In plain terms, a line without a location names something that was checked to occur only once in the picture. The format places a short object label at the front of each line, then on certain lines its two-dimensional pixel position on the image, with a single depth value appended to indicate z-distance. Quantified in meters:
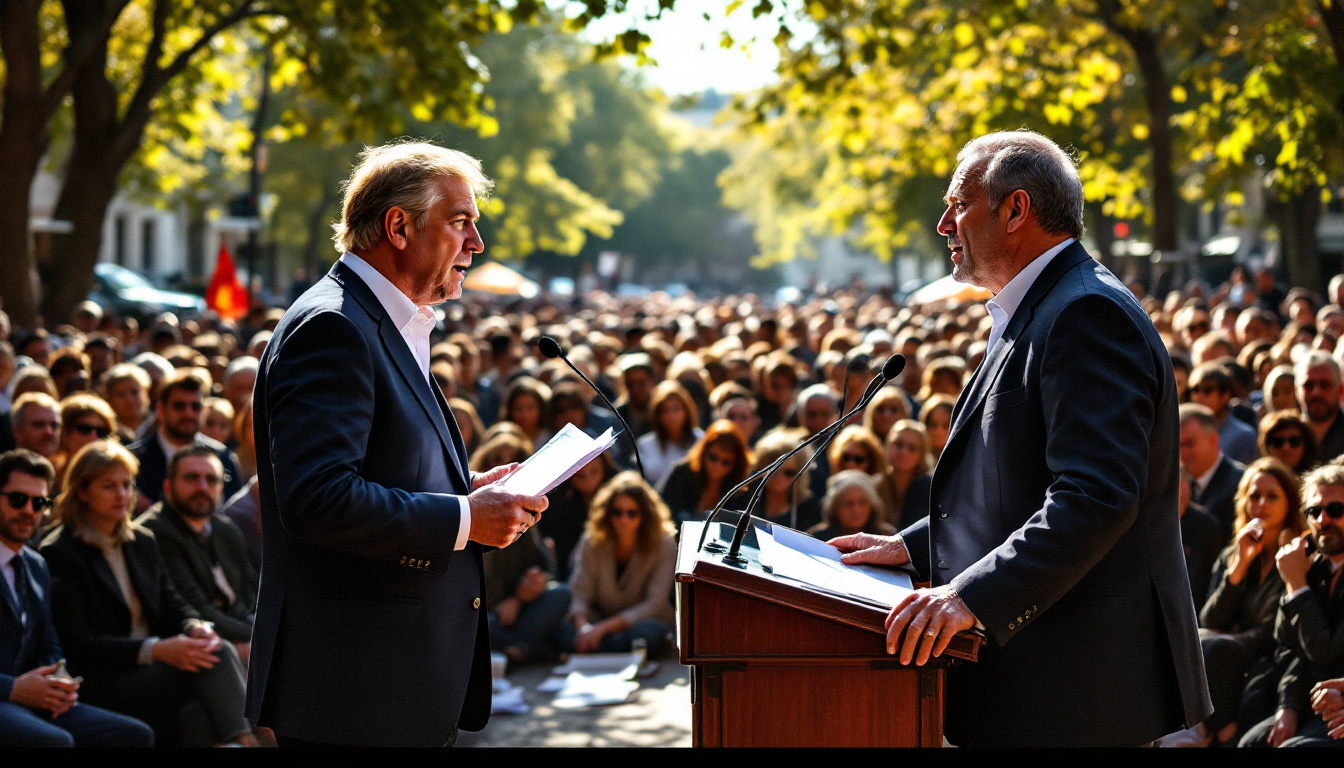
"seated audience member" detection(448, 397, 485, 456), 10.64
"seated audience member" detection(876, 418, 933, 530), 9.19
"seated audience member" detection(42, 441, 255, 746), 6.57
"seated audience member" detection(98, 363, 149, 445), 10.09
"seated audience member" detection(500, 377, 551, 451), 11.40
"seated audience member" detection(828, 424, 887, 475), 9.55
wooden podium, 2.82
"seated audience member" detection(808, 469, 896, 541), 8.73
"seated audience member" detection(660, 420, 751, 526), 9.85
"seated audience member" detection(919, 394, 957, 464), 9.88
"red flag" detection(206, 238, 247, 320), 18.95
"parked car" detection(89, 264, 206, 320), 32.97
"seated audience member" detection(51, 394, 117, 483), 8.41
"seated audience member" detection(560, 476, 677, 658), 9.40
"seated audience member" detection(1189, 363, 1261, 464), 9.30
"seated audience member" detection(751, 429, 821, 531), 9.35
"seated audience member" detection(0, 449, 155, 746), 5.83
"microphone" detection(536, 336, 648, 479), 3.40
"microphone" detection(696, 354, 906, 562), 2.95
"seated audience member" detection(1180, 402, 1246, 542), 7.91
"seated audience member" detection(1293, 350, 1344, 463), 8.73
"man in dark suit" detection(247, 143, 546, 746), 3.00
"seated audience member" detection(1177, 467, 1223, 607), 7.30
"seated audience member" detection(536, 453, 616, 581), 10.47
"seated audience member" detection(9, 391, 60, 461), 8.08
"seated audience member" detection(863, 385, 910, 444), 10.34
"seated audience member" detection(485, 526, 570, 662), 9.58
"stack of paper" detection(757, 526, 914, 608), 2.95
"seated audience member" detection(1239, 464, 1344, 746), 5.77
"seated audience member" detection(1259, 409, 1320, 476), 7.97
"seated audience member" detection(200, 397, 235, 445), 9.80
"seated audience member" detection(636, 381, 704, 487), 11.12
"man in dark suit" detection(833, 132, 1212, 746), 2.88
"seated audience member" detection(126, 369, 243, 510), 8.79
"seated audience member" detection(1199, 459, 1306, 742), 6.49
